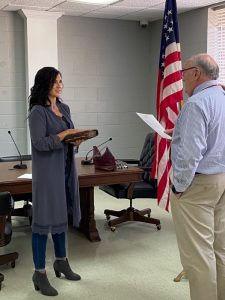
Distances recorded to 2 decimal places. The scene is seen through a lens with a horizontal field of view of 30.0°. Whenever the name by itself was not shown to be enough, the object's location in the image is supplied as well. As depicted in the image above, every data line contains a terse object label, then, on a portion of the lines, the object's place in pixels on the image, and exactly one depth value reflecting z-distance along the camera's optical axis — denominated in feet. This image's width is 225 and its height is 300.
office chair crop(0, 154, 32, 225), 14.60
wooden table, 11.12
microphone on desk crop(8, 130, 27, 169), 13.32
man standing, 7.07
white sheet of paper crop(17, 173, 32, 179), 11.55
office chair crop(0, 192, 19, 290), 9.47
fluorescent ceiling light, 16.90
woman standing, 9.11
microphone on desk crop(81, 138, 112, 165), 13.95
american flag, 12.67
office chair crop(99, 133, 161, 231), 13.97
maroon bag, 12.58
